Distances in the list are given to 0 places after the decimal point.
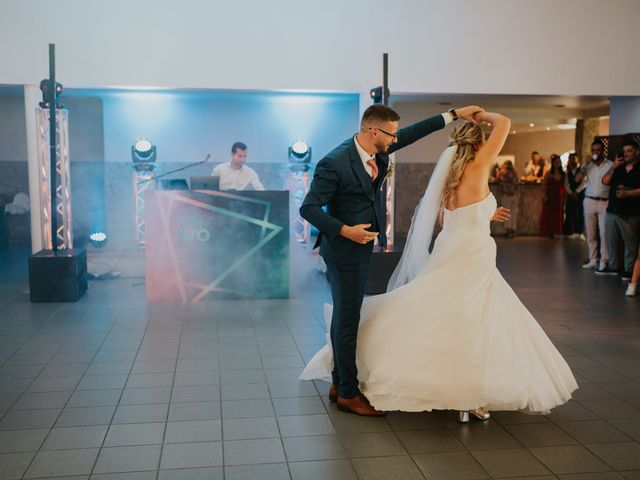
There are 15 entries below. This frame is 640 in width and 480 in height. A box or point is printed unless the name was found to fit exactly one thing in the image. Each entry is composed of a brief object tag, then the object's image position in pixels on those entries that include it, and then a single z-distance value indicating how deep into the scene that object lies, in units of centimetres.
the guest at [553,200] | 1395
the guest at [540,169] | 1611
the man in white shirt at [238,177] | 929
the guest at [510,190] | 1391
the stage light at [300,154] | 1130
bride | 371
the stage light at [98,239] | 895
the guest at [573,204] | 1328
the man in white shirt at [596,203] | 930
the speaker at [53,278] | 717
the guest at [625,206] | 848
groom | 386
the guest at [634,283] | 773
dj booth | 736
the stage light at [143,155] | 1088
